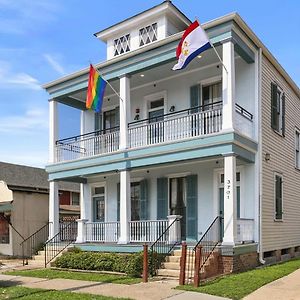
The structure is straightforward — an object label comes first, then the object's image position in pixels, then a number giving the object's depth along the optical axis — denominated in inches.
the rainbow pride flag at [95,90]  649.0
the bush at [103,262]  522.0
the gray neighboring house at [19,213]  808.7
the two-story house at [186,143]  568.7
